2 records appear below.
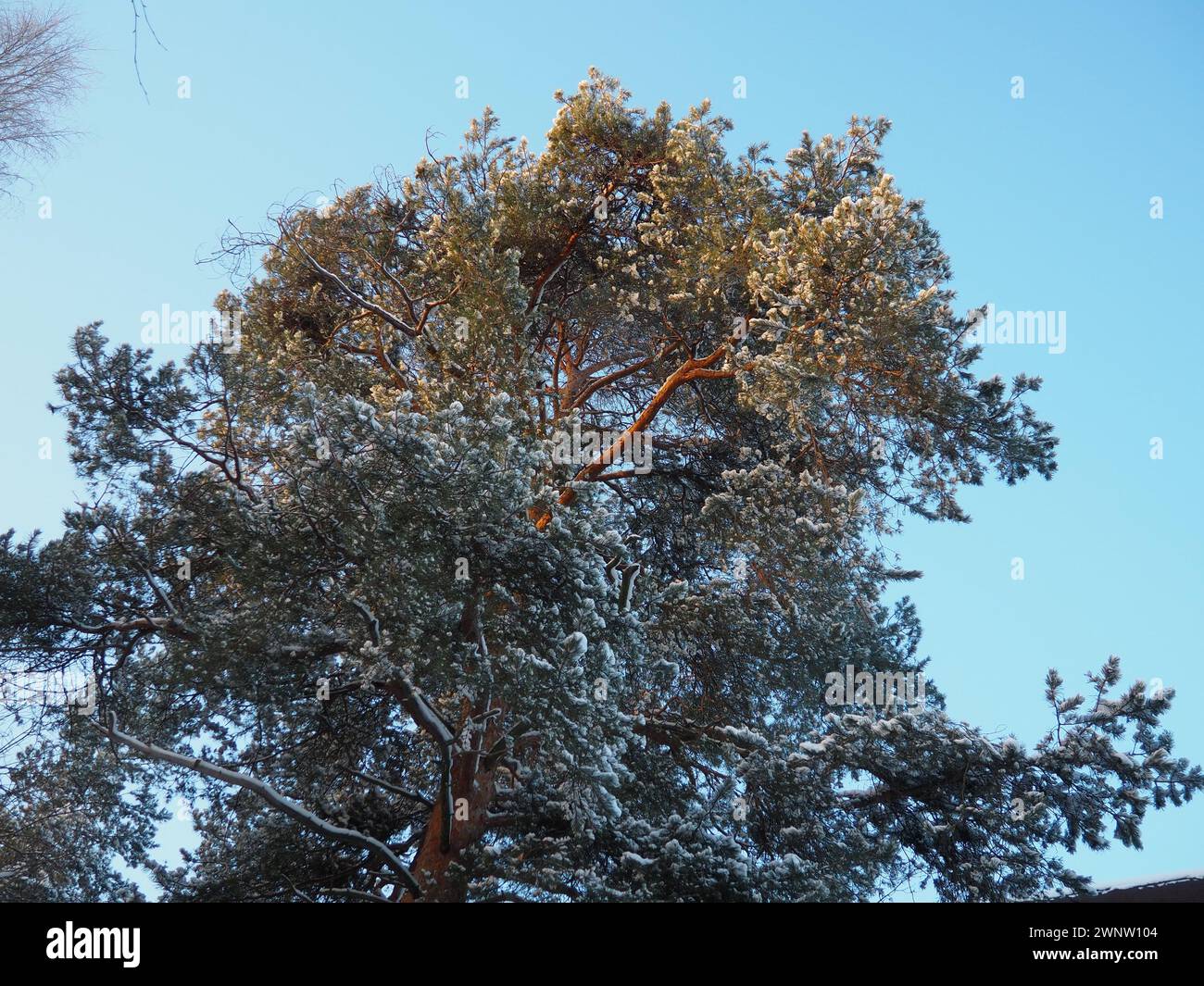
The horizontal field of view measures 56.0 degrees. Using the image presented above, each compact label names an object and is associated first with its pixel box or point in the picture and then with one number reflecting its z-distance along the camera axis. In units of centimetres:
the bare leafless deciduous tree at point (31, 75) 1195
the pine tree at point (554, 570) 911
